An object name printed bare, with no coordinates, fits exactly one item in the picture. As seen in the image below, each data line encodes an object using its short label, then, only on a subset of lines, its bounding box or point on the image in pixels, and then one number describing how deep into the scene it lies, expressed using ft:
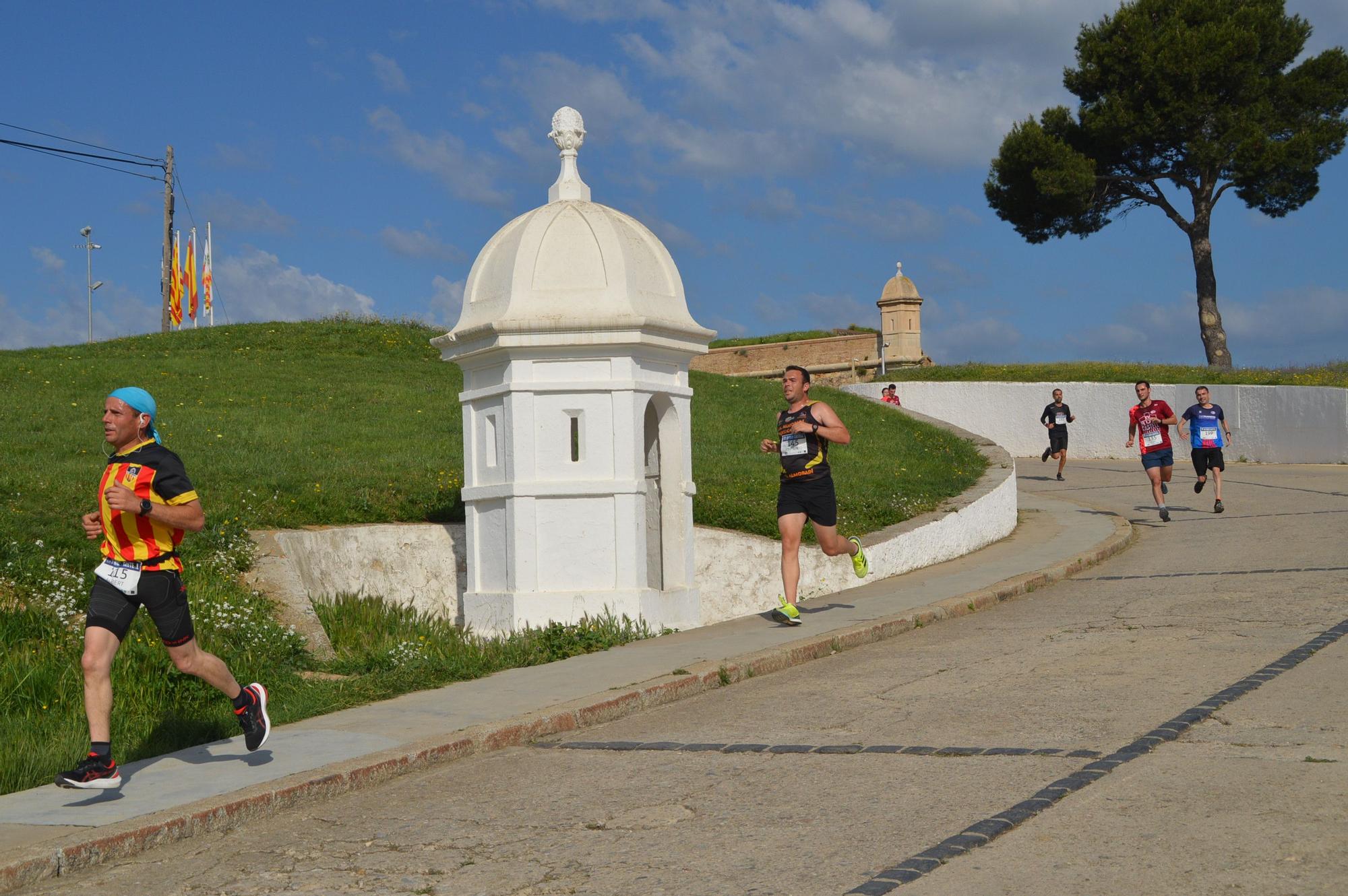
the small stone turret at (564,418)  32.32
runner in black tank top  32.53
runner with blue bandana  17.92
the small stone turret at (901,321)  144.56
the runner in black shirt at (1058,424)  82.33
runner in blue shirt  58.70
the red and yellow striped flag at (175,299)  121.39
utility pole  125.70
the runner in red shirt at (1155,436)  56.49
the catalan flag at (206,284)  143.23
